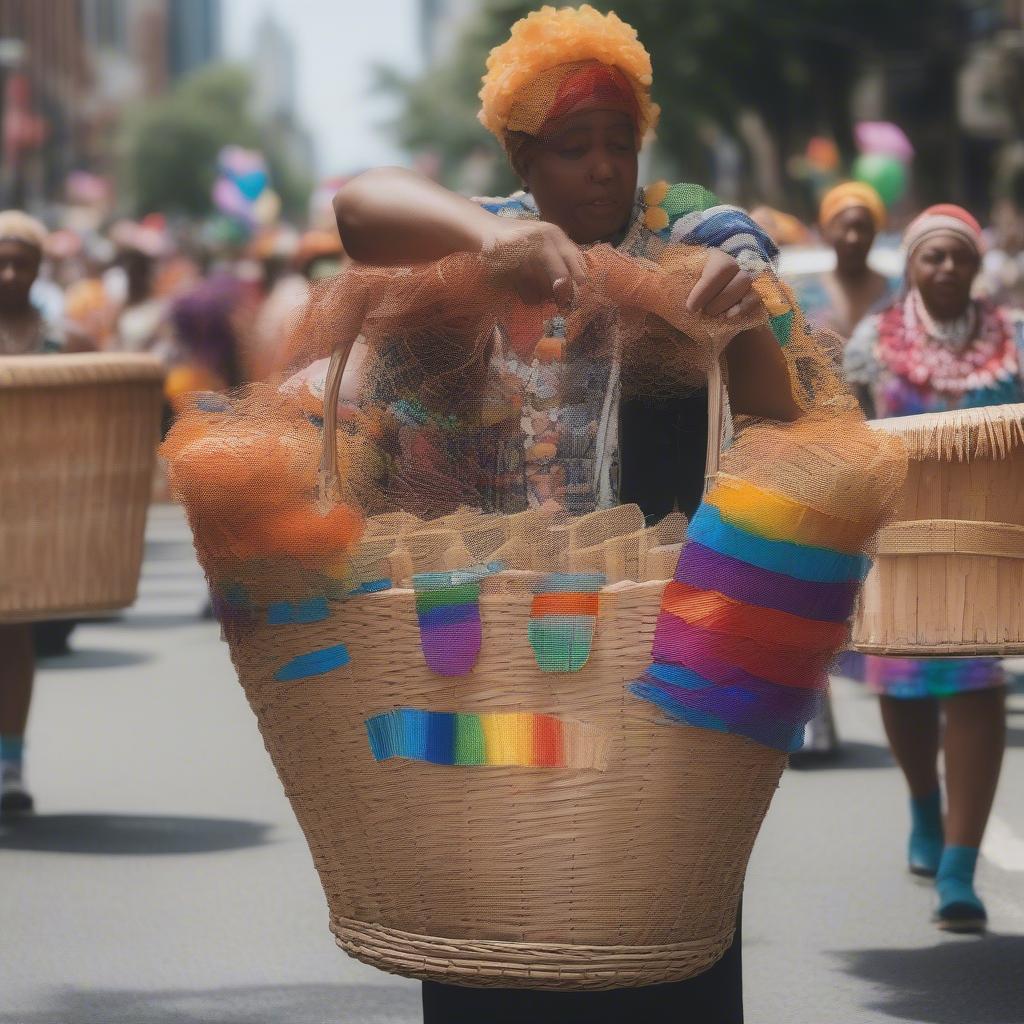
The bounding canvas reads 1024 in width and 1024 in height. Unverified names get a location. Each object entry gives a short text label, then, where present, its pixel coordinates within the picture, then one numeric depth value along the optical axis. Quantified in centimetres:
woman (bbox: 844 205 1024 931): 1030
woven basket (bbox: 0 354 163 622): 1062
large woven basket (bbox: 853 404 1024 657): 778
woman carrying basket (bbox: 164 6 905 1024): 502
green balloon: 3164
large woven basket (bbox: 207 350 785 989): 504
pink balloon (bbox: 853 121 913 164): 3415
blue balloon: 4394
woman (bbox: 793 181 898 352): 1579
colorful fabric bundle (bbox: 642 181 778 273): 555
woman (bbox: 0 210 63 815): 1223
